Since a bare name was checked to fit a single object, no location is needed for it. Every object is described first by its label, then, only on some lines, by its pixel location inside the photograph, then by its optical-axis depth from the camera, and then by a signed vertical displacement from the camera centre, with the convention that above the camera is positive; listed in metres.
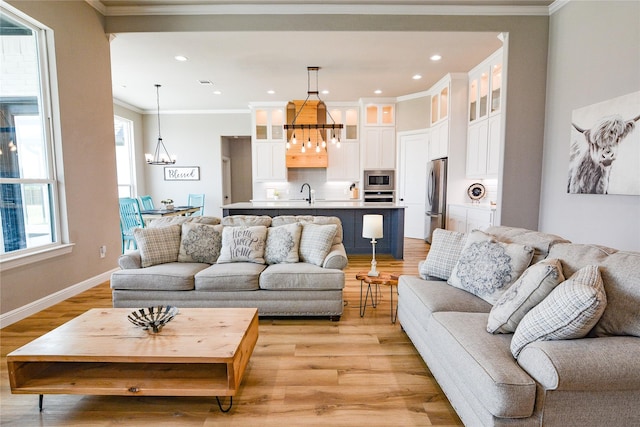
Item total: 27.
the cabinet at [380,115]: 6.98 +1.63
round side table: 2.70 -0.81
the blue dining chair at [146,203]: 6.96 -0.35
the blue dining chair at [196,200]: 7.70 -0.32
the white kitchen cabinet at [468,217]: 4.41 -0.47
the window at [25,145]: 2.82 +0.40
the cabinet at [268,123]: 7.39 +1.52
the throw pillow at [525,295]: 1.49 -0.53
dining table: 5.57 -0.47
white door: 6.60 +0.20
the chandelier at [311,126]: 5.73 +1.30
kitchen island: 4.98 -0.44
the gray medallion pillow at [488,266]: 1.94 -0.51
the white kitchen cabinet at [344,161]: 7.41 +0.62
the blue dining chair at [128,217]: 5.19 -0.51
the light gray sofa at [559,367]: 1.22 -0.75
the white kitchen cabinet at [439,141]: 5.61 +0.88
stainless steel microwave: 7.14 +0.16
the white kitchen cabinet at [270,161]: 7.41 +0.62
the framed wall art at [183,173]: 7.97 +0.36
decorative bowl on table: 1.85 -0.81
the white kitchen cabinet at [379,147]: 6.99 +0.90
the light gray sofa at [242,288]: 2.69 -0.87
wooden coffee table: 1.60 -0.88
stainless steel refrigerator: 5.64 -0.16
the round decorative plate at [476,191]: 5.48 -0.07
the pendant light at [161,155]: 7.42 +0.81
